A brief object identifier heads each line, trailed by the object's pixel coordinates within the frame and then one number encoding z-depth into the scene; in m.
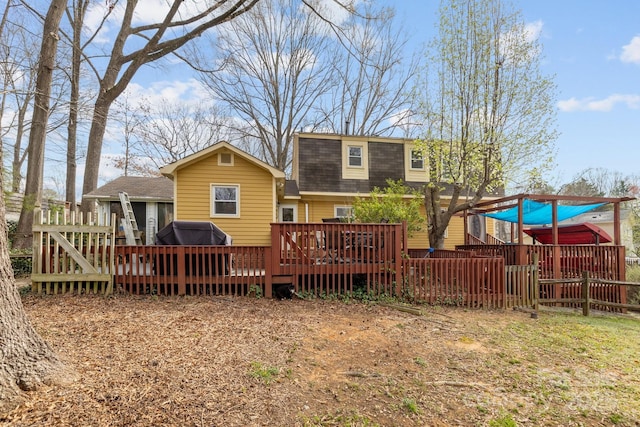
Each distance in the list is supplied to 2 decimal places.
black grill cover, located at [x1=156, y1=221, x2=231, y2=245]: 7.22
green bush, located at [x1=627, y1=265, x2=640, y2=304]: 9.19
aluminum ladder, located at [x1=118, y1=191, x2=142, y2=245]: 9.77
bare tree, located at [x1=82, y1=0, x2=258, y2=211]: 12.80
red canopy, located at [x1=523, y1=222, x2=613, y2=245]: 10.47
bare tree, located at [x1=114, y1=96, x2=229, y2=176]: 22.94
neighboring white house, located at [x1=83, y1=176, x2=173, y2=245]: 12.31
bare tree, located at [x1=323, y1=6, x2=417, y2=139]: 22.23
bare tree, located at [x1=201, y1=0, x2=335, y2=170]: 20.78
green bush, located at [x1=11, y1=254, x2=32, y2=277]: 9.03
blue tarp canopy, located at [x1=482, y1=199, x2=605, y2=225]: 10.44
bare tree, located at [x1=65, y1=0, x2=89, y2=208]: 13.03
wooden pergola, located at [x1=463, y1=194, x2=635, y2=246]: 8.59
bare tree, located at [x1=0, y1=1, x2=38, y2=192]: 10.24
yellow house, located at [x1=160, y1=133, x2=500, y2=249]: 10.86
